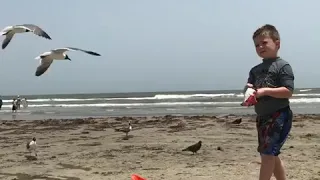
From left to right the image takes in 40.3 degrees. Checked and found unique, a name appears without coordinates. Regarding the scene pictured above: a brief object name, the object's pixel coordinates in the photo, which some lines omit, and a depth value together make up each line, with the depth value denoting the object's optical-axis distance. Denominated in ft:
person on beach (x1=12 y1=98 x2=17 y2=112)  125.84
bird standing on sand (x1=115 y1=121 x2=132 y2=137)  46.66
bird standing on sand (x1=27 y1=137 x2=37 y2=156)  34.35
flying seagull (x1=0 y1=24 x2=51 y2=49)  22.24
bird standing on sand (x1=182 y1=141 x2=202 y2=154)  32.12
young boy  13.94
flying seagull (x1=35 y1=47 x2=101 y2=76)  22.26
